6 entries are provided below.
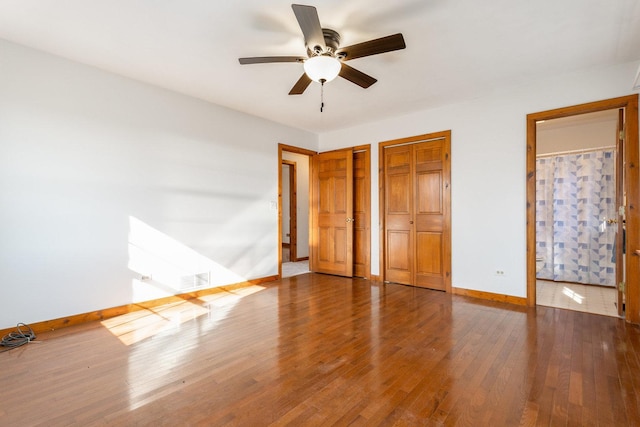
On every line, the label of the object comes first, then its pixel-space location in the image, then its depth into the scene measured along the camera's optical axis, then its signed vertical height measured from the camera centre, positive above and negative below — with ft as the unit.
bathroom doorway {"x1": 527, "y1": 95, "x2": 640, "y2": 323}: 10.25 -0.10
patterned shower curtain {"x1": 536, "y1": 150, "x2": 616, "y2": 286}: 15.35 -0.37
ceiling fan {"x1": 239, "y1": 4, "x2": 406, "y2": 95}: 7.15 +4.15
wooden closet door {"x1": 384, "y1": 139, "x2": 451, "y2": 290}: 14.48 -0.17
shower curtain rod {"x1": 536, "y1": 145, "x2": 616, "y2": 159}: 15.41 +3.11
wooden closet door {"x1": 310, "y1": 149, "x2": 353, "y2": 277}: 17.51 -0.10
